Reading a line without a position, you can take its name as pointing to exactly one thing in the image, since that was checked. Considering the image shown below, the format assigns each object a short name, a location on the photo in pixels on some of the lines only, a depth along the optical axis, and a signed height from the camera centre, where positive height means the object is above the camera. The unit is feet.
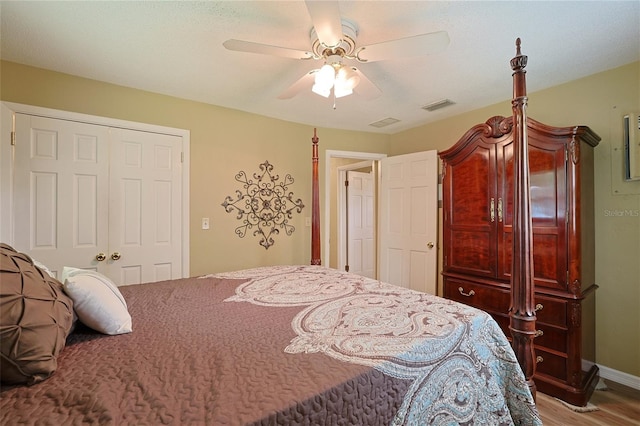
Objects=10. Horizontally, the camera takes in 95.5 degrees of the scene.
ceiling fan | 4.59 +3.03
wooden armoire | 6.77 -0.68
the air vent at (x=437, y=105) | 9.51 +3.73
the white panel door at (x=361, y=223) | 17.01 -0.50
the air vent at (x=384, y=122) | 11.50 +3.79
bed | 2.33 -1.50
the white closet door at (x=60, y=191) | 7.30 +0.64
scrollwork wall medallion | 10.49 +0.39
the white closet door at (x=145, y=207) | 8.47 +0.26
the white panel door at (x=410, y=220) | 11.02 -0.23
